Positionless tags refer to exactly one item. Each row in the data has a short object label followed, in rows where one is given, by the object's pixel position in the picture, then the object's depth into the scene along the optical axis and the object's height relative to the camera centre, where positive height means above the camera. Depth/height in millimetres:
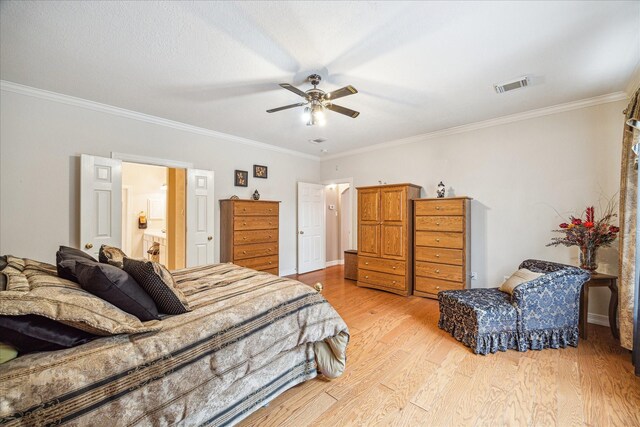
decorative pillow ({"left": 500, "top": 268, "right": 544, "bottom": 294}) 2746 -703
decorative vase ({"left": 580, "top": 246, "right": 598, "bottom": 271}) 2795 -476
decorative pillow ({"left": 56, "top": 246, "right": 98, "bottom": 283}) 1542 -317
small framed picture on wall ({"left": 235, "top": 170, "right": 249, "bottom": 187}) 4738 +624
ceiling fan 2604 +1089
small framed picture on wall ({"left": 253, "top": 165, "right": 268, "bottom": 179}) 5009 +799
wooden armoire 4223 -404
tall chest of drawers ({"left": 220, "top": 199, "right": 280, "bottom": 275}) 4289 -354
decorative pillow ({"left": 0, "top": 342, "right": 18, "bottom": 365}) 1008 -547
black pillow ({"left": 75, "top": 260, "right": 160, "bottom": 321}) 1323 -389
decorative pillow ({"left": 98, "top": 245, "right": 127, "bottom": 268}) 1779 -320
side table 2682 -875
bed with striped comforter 994 -732
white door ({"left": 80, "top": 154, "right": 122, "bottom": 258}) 3129 +118
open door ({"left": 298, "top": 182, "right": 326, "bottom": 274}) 5742 -338
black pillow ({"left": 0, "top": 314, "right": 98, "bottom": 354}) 1018 -499
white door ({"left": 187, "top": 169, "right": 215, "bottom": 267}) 4062 -72
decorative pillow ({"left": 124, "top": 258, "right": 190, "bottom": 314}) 1525 -439
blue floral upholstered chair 2480 -995
